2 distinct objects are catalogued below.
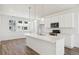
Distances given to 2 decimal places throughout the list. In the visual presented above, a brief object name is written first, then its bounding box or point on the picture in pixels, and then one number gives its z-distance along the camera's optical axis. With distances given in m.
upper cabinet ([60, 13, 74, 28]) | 3.17
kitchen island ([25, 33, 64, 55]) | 1.89
